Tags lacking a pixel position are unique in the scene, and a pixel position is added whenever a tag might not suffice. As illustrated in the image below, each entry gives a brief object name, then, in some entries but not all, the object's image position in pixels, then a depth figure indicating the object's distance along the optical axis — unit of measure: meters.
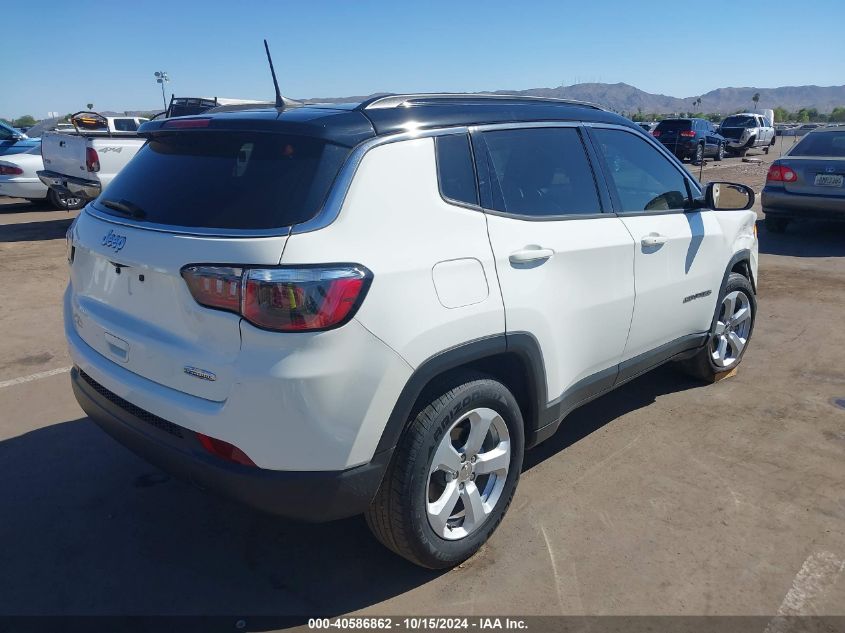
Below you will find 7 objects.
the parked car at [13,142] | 13.18
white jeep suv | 2.29
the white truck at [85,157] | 10.05
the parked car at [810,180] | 9.29
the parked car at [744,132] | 30.94
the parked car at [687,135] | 25.00
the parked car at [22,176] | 12.23
